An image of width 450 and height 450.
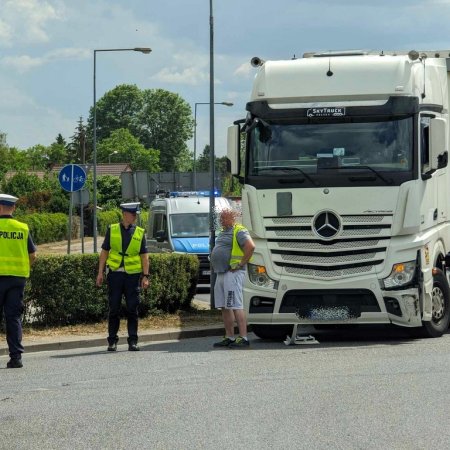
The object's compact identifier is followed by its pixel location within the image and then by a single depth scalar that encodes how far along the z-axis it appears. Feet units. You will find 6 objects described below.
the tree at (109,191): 291.17
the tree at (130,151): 460.96
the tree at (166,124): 471.62
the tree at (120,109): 482.28
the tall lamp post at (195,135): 157.95
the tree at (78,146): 491.96
